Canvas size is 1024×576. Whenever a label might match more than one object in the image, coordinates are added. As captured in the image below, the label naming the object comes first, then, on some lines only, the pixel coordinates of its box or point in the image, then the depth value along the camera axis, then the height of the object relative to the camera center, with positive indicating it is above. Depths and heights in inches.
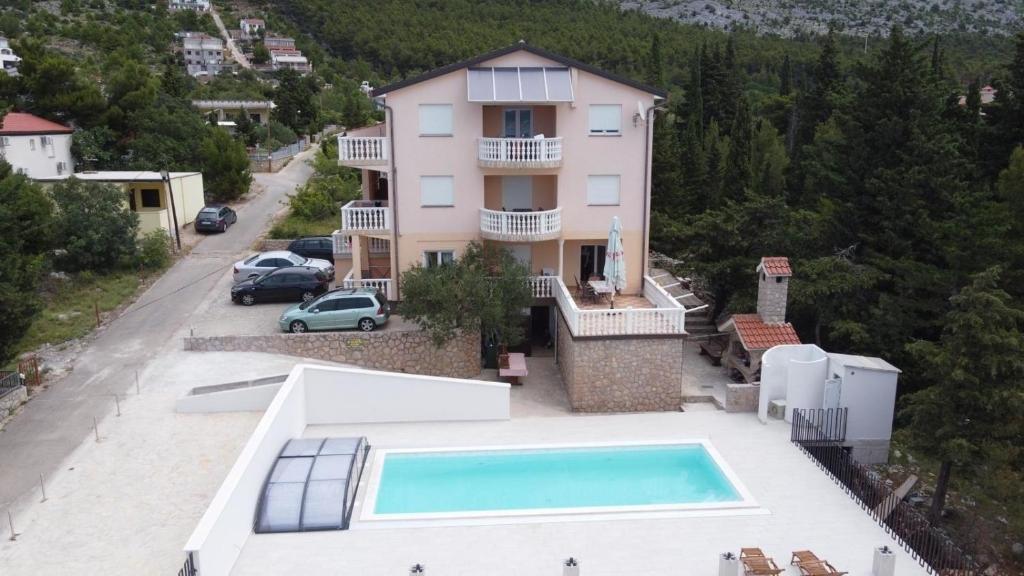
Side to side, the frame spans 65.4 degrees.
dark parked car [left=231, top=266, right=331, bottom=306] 1192.2 -189.2
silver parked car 1240.2 -164.9
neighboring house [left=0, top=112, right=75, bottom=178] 1660.9 +28.6
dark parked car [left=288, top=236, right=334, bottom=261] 1423.5 -158.6
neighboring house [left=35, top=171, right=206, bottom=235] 1529.3 -71.1
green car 1051.9 -203.4
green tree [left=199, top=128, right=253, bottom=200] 1904.5 -25.0
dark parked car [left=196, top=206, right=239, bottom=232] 1640.0 -125.1
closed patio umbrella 1025.5 -128.4
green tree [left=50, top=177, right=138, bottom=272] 1330.0 -113.1
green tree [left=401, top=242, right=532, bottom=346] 978.7 -174.3
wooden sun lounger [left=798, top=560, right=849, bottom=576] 552.4 -283.6
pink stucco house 1064.8 -11.9
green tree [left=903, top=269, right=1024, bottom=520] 658.2 -191.3
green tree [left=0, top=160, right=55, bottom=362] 869.8 -115.1
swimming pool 694.5 -298.7
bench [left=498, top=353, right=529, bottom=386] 1006.4 -263.1
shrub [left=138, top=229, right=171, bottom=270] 1397.6 -162.8
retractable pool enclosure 639.8 -273.7
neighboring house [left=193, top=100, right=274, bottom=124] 3095.5 +194.5
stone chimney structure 950.4 -155.6
